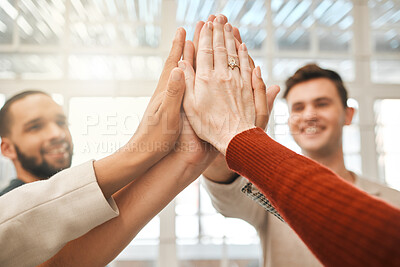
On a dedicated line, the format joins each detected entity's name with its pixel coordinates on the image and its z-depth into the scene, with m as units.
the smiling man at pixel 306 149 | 1.10
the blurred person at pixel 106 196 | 0.52
